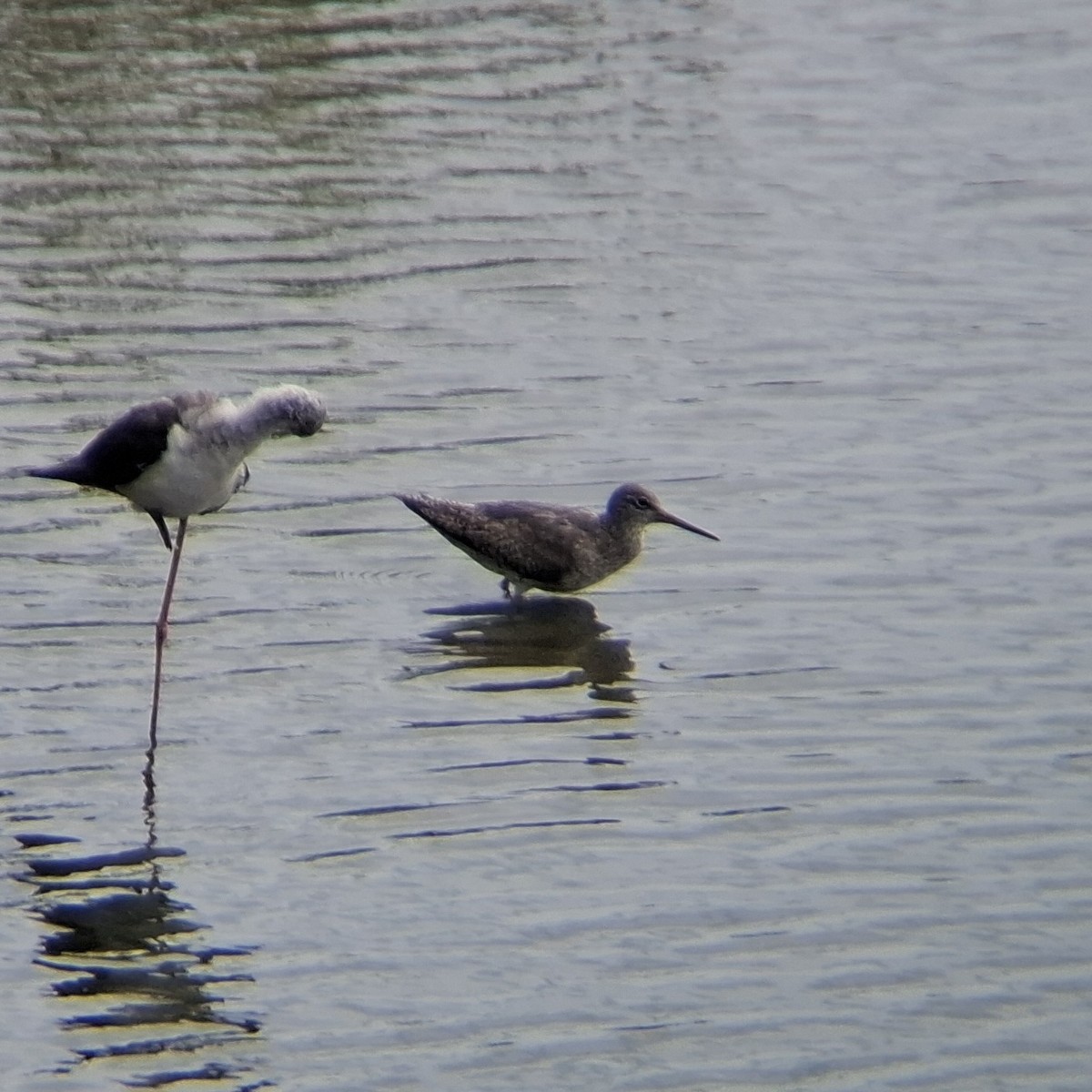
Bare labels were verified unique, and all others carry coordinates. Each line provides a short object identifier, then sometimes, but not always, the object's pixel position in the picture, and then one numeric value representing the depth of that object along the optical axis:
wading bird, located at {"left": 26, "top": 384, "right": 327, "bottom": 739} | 18.73
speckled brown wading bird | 21.27
